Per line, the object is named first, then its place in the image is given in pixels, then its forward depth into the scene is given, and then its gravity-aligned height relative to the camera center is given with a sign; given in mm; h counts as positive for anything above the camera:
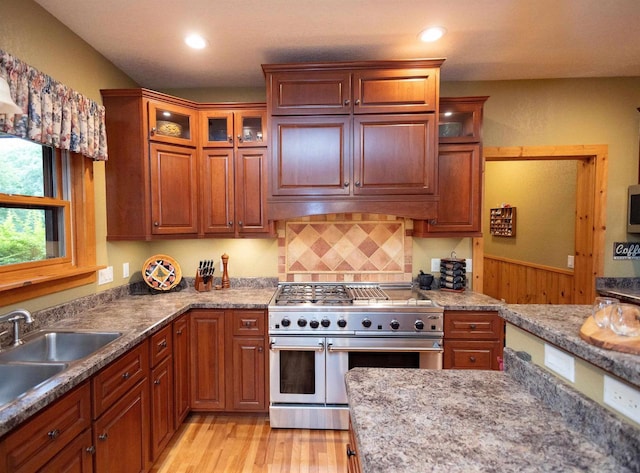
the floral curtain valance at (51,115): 1543 +617
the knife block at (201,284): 2746 -525
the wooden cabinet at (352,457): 1015 -788
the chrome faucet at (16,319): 1464 -447
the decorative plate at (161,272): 2678 -420
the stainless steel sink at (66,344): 1642 -643
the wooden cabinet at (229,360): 2373 -1021
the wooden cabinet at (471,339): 2273 -817
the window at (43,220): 1694 +16
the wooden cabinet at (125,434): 1408 -1033
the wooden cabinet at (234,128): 2607 +784
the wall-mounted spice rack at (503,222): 4449 +40
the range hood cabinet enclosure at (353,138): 2344 +640
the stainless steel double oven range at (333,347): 2229 -862
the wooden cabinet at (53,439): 1000 -750
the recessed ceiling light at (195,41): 2121 +1238
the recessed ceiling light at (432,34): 2055 +1258
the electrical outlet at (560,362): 923 -417
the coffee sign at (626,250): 2748 -214
